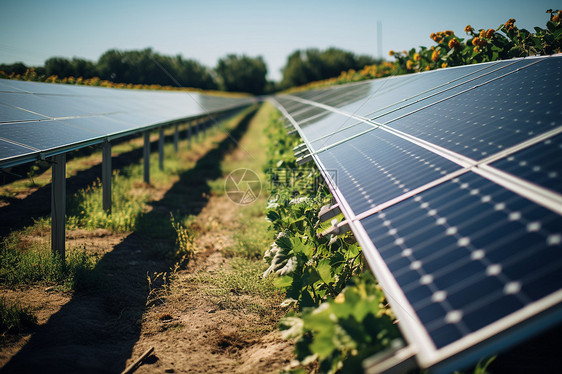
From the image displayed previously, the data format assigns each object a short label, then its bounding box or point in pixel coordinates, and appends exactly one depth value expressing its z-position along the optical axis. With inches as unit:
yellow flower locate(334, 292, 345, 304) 95.8
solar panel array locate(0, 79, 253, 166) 167.6
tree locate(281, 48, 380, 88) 3560.5
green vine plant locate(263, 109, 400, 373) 73.5
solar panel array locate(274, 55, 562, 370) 55.8
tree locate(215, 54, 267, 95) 4475.9
